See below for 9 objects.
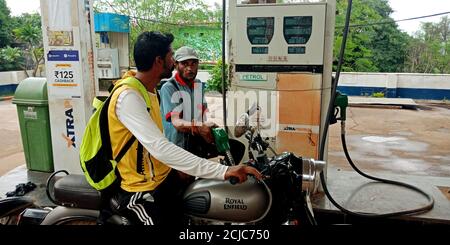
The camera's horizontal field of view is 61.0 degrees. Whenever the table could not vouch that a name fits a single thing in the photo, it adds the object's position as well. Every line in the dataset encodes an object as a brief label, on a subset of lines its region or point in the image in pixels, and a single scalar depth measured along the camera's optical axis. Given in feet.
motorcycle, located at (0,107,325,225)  5.65
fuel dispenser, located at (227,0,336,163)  9.53
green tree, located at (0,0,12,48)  58.21
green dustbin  12.75
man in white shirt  5.42
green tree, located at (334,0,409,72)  50.42
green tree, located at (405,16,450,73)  52.85
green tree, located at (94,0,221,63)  48.42
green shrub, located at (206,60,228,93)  36.26
